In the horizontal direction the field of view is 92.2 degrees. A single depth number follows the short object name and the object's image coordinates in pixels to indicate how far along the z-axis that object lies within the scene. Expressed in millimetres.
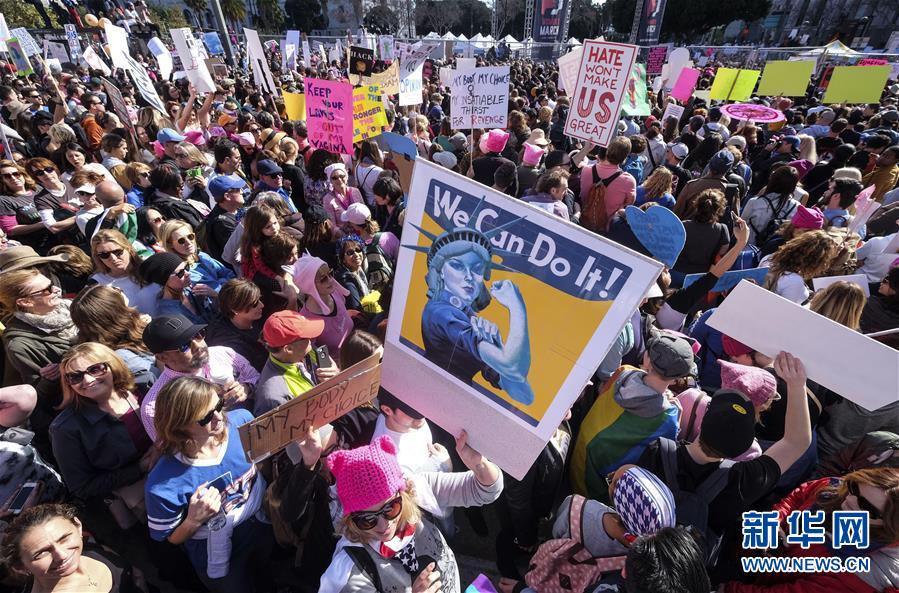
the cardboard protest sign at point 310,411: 1614
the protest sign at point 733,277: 3422
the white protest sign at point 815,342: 1562
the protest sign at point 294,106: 7350
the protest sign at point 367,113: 6117
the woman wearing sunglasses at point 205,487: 1994
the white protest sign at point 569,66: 7609
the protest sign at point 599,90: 4668
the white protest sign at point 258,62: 8156
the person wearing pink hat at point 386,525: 1669
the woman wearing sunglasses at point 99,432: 2260
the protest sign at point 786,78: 10096
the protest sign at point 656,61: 13609
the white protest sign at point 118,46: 6926
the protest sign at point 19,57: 10148
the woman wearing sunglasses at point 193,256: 3684
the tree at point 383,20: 68250
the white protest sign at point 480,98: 6191
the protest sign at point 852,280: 2961
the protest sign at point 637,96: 7910
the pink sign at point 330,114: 5441
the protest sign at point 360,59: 8516
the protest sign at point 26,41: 10750
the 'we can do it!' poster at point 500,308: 1319
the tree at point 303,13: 61156
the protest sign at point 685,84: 10780
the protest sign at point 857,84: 9516
